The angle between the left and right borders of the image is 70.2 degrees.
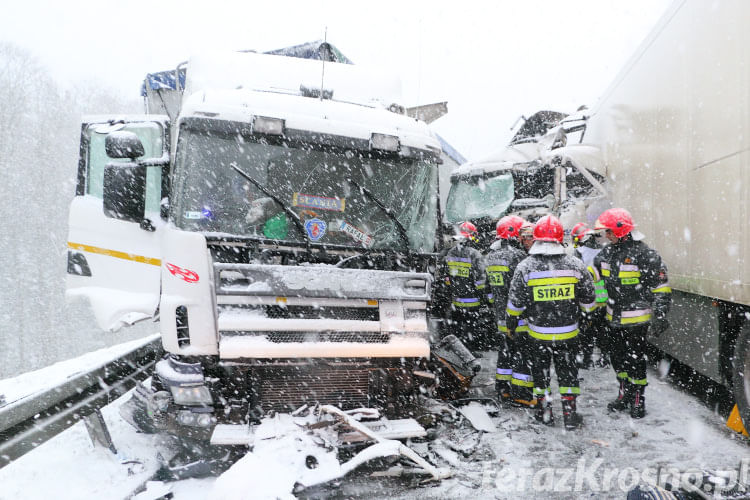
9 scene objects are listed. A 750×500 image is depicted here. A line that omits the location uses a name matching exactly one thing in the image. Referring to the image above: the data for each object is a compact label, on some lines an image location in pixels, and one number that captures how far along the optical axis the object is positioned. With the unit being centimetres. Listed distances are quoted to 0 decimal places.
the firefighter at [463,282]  697
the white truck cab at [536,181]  796
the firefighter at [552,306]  472
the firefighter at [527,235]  638
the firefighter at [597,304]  533
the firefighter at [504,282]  557
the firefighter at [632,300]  477
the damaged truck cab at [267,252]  378
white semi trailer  373
